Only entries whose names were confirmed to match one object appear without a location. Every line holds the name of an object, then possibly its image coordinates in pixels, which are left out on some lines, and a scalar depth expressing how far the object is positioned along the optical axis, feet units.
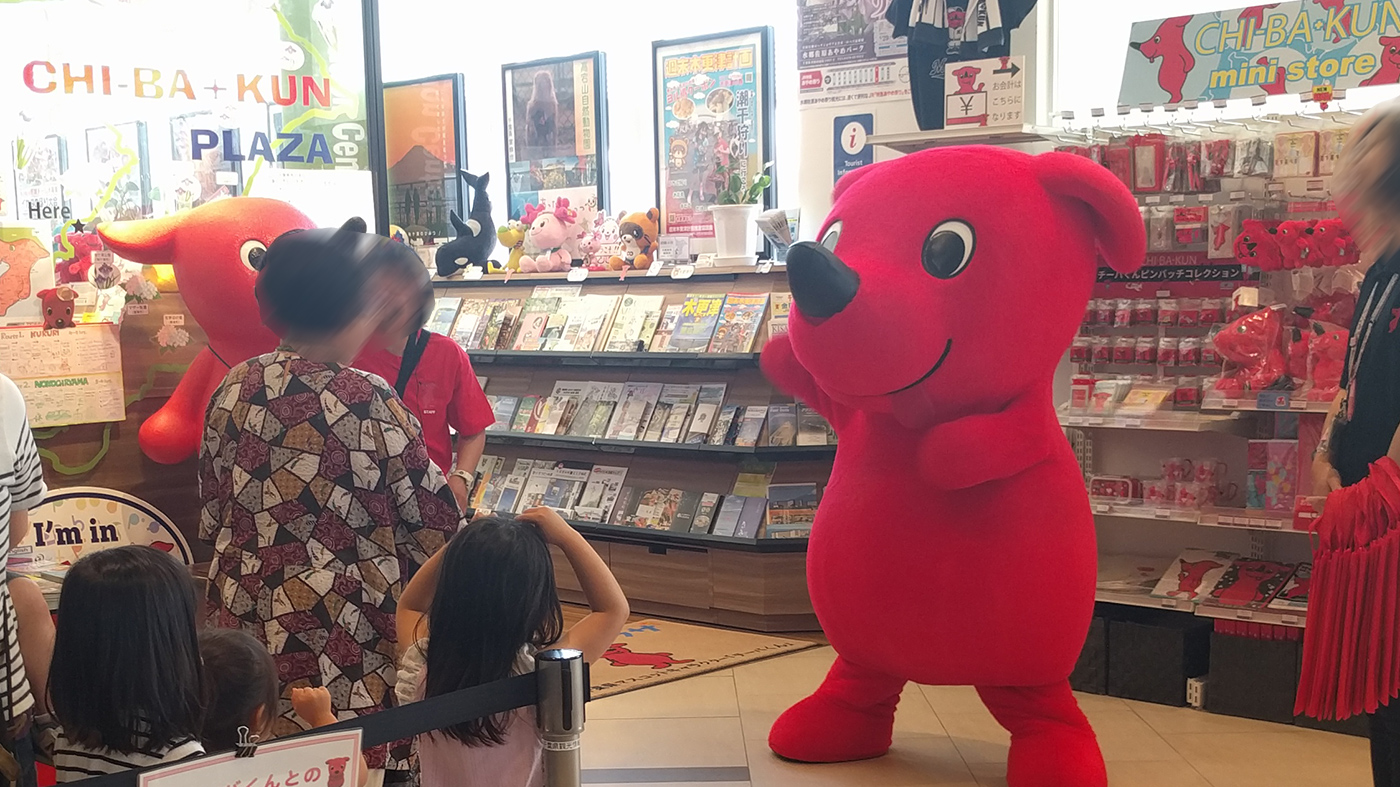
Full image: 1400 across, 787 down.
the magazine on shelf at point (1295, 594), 13.32
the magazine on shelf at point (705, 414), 17.90
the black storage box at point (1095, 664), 14.44
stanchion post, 5.60
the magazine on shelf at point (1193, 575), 14.01
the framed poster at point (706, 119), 19.98
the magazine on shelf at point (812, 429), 17.22
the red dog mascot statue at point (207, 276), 11.21
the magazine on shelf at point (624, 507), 18.60
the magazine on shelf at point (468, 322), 20.24
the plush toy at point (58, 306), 10.52
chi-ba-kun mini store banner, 13.28
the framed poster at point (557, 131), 21.88
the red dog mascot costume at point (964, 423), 9.93
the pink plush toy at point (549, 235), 20.22
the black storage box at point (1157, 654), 14.05
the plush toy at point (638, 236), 19.56
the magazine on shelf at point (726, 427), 17.67
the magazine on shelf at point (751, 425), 17.42
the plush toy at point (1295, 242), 13.05
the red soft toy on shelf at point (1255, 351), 13.37
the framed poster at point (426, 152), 24.06
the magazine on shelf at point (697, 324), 18.04
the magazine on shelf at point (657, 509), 18.19
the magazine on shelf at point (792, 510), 17.15
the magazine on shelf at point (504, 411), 19.86
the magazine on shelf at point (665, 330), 18.37
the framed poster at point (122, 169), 10.97
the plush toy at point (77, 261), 10.82
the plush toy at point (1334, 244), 12.91
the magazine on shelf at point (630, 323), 18.65
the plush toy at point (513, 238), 20.99
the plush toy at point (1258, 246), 13.21
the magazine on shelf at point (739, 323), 17.62
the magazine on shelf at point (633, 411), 18.58
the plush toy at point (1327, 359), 12.90
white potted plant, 18.11
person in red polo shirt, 13.08
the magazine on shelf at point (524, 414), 19.72
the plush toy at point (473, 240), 21.31
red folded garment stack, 8.07
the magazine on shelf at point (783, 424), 17.34
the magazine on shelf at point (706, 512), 17.71
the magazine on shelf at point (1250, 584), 13.61
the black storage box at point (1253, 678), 13.39
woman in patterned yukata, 7.41
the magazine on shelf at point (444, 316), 20.57
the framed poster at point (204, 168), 11.52
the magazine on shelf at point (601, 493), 18.78
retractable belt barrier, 5.47
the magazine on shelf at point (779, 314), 17.48
